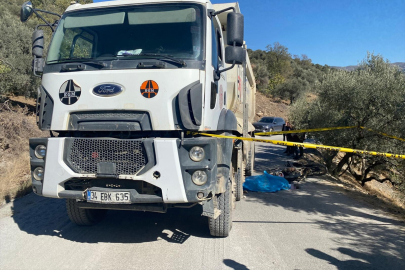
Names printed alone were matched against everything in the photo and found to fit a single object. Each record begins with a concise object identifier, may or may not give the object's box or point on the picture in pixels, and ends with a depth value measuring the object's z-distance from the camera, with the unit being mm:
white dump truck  3846
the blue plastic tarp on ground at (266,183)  8117
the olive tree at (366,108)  8688
